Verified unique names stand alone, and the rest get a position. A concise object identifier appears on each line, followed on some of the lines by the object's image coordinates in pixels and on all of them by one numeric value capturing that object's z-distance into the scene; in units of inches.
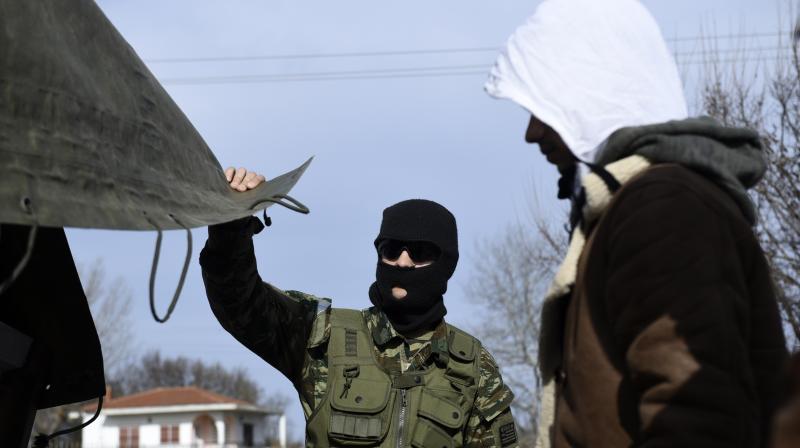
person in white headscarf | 103.3
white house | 2965.1
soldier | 202.4
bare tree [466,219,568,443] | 1846.7
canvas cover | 123.7
